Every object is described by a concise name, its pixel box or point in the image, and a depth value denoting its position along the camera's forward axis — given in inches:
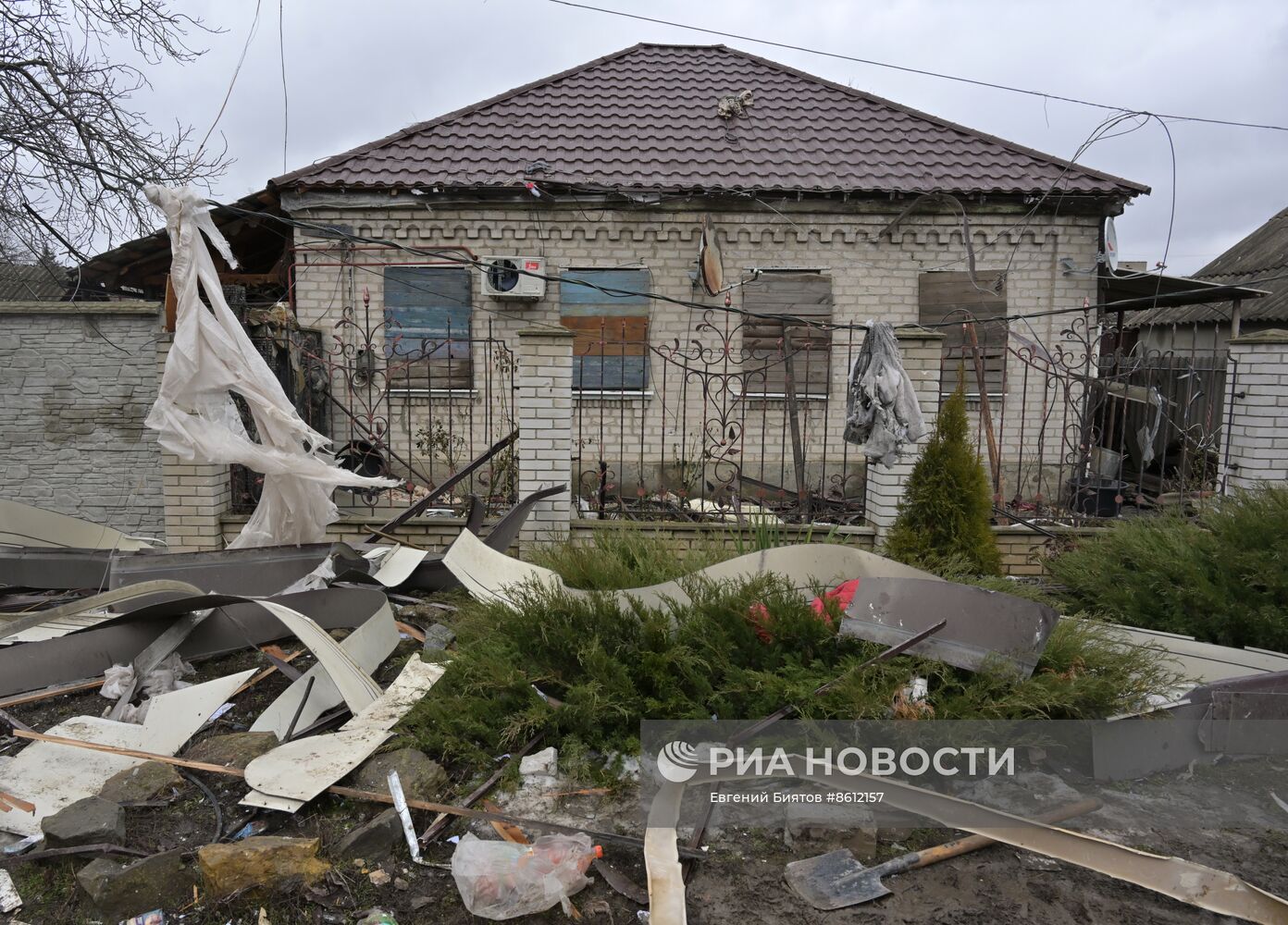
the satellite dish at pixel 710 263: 348.5
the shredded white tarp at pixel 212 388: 182.5
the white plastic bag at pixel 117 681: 156.3
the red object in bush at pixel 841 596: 144.9
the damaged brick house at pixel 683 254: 350.3
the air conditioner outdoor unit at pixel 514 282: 352.5
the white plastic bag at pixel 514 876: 98.7
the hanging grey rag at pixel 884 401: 215.5
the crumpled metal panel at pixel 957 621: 132.1
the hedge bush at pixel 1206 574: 168.1
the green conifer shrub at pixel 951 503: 207.2
